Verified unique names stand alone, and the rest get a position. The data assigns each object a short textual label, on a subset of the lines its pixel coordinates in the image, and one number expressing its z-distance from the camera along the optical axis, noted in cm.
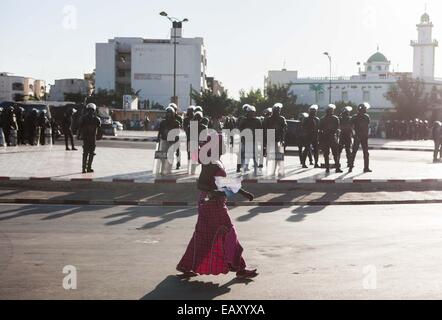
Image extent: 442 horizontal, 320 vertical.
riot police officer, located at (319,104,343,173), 1952
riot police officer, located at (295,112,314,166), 2170
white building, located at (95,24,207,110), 9656
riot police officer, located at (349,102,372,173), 1970
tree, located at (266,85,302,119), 8544
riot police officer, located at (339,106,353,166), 2012
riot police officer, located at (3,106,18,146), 2911
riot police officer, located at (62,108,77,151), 2562
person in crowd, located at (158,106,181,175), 1859
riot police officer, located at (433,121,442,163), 2609
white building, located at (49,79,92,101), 9119
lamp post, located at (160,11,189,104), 4885
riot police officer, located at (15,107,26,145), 3162
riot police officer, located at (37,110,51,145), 3094
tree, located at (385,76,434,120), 8219
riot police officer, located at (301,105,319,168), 2073
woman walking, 730
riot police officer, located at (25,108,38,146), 3041
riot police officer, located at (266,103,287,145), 1891
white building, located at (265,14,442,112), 10138
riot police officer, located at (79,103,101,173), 1802
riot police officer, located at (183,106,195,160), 1905
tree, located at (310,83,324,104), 10225
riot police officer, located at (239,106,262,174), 1855
